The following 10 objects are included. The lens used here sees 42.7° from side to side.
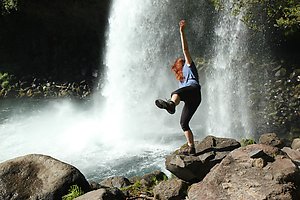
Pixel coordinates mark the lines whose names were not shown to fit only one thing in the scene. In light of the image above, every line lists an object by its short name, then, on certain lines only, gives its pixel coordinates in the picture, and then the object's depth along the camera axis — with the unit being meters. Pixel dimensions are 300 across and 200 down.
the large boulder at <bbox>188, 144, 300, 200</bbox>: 4.68
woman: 6.12
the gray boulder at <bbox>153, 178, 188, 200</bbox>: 5.71
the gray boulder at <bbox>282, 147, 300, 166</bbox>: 7.25
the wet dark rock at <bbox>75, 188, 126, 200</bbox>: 5.27
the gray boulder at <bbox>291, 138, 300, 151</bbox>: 9.27
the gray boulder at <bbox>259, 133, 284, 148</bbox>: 8.24
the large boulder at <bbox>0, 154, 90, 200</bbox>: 5.84
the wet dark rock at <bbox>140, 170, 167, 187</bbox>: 7.20
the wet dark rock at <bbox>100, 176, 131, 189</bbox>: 7.81
